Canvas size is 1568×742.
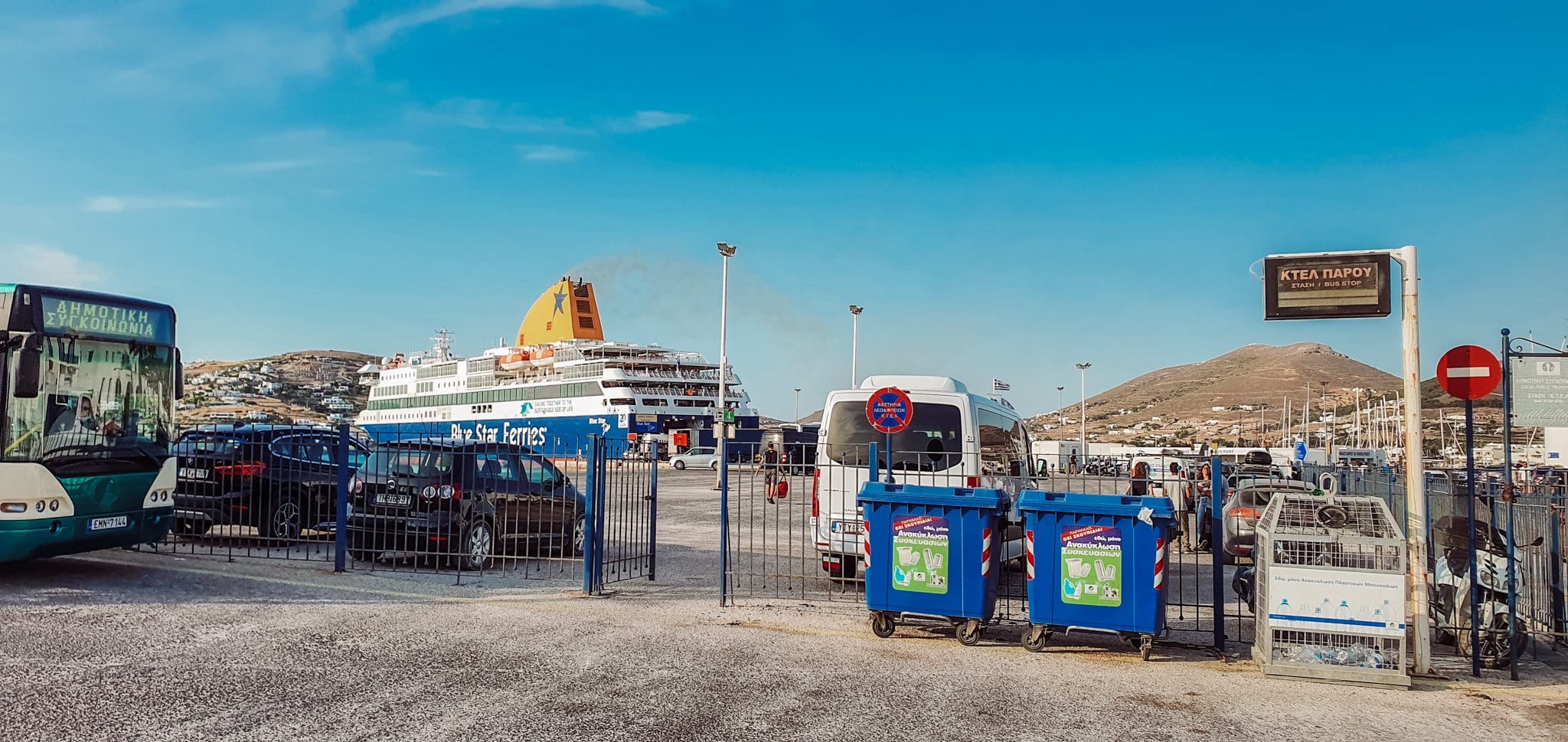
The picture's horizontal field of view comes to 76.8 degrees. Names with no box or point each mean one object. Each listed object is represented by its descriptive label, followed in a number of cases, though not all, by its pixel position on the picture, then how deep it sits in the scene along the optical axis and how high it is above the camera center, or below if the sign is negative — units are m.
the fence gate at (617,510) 9.63 -0.95
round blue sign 9.94 +0.11
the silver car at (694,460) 55.19 -2.21
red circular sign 6.96 +0.35
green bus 8.66 +0.01
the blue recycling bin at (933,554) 7.66 -1.04
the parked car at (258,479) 12.07 -0.72
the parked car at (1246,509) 13.27 -1.24
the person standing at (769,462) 9.60 -0.41
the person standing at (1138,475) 9.12 -0.60
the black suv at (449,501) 10.80 -0.88
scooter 7.04 -1.26
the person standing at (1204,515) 14.95 -1.42
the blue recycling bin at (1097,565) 7.16 -1.06
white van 10.21 -0.32
